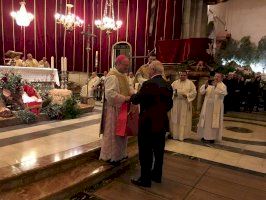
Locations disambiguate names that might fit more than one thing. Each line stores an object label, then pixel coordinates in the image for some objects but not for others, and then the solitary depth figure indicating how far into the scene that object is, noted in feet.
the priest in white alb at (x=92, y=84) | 34.88
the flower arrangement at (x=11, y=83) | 19.70
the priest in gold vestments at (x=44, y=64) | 31.13
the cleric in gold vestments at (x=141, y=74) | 17.04
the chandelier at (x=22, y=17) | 27.71
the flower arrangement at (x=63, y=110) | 20.36
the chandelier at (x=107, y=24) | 33.50
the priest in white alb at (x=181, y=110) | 18.49
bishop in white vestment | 11.62
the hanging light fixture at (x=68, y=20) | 31.09
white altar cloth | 23.48
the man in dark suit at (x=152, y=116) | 10.52
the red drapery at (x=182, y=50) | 24.49
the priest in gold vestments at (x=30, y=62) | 29.18
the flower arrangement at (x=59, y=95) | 21.04
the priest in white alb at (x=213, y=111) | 18.49
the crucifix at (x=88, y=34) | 21.91
